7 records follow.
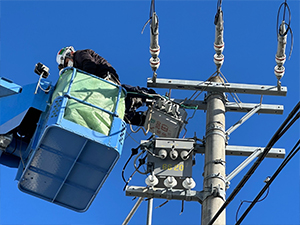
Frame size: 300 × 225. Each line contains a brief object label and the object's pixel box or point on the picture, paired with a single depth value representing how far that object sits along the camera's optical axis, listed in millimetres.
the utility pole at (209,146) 11703
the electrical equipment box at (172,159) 12555
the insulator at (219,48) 12790
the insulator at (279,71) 12867
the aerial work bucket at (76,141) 11219
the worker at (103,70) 12734
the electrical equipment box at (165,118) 13453
